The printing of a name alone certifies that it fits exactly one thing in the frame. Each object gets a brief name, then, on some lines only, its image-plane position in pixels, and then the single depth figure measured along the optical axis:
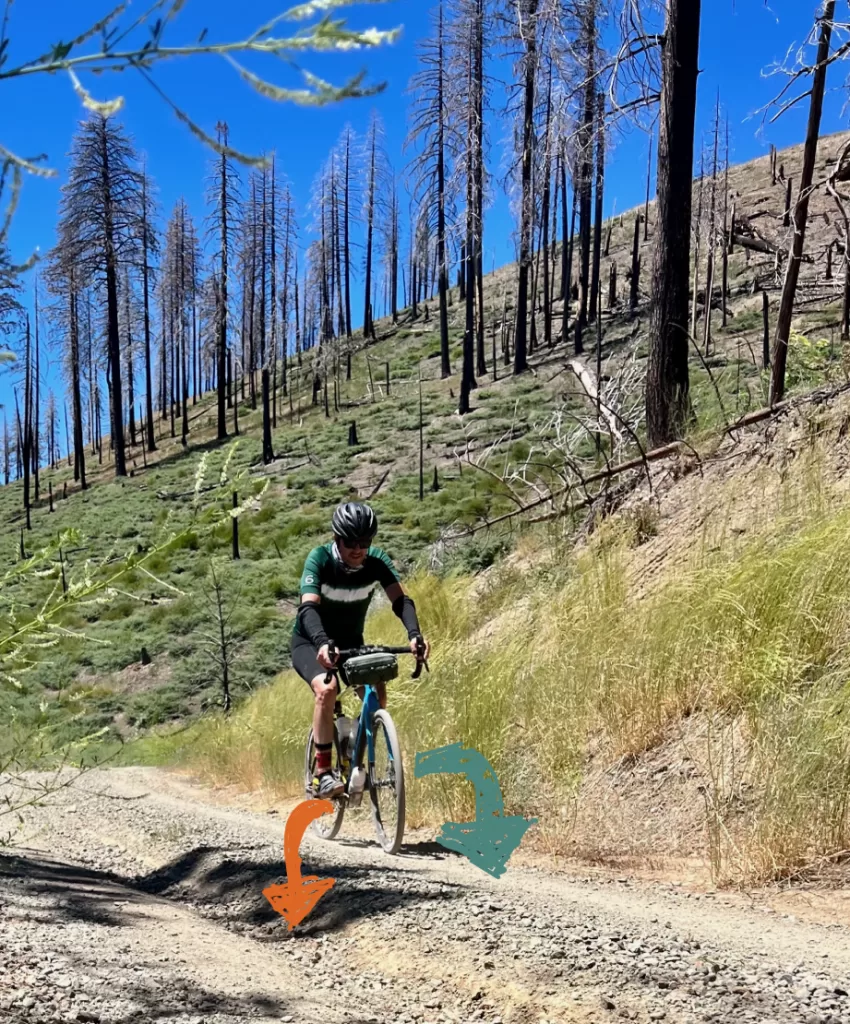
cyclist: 5.32
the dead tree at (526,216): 22.64
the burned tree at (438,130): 33.44
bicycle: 5.12
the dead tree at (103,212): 39.47
